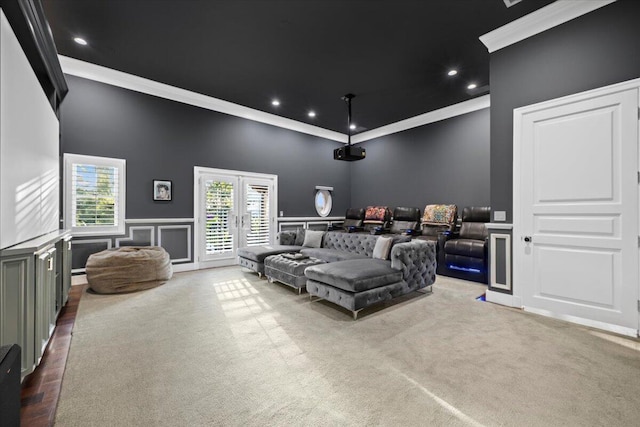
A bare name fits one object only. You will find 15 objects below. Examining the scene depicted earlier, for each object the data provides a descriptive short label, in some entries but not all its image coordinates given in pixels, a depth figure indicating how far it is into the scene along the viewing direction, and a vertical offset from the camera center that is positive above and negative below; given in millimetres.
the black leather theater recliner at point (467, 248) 4629 -577
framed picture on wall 5109 +444
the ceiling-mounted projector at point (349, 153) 5066 +1140
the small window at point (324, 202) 7988 +366
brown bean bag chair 3914 -825
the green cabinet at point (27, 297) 1745 -574
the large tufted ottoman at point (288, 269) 3918 -814
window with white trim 4344 +311
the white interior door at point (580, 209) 2717 +78
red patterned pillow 6996 +45
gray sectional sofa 3102 -727
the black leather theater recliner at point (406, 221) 6258 -145
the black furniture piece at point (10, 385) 918 -611
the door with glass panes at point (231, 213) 5633 +30
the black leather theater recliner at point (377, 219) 6873 -104
